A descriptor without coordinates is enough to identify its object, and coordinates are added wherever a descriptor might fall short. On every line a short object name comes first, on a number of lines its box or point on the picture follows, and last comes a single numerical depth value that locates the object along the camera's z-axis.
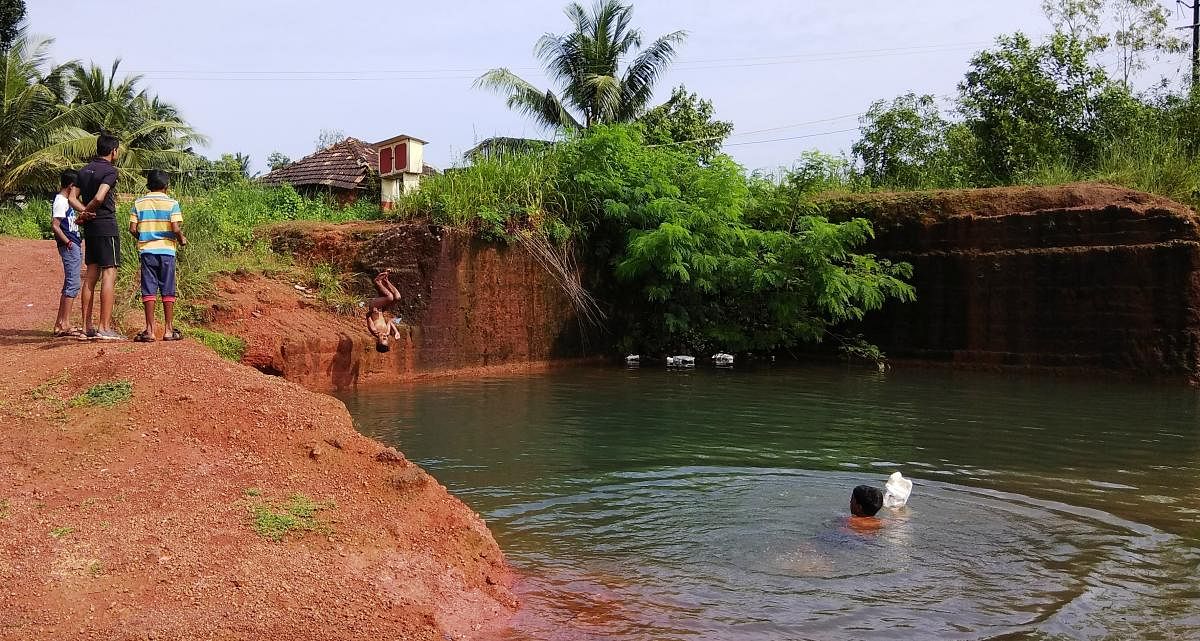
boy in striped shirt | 8.74
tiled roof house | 26.46
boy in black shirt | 8.48
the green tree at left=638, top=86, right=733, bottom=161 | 28.77
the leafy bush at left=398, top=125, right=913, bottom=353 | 16.55
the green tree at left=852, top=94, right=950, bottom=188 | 22.95
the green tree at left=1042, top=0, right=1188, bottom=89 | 24.08
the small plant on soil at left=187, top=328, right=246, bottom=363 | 11.80
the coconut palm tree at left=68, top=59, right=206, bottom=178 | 28.39
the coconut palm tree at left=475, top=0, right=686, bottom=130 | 27.39
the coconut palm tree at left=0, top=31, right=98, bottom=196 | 23.80
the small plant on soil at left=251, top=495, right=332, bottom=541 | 4.54
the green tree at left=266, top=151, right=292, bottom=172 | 38.12
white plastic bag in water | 6.80
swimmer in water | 6.53
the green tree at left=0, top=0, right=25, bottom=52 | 29.67
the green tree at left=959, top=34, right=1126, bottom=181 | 20.64
